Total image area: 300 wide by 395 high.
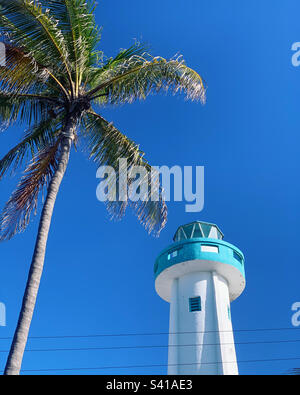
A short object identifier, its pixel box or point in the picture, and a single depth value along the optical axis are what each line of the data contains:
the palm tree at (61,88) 10.83
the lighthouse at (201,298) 22.78
